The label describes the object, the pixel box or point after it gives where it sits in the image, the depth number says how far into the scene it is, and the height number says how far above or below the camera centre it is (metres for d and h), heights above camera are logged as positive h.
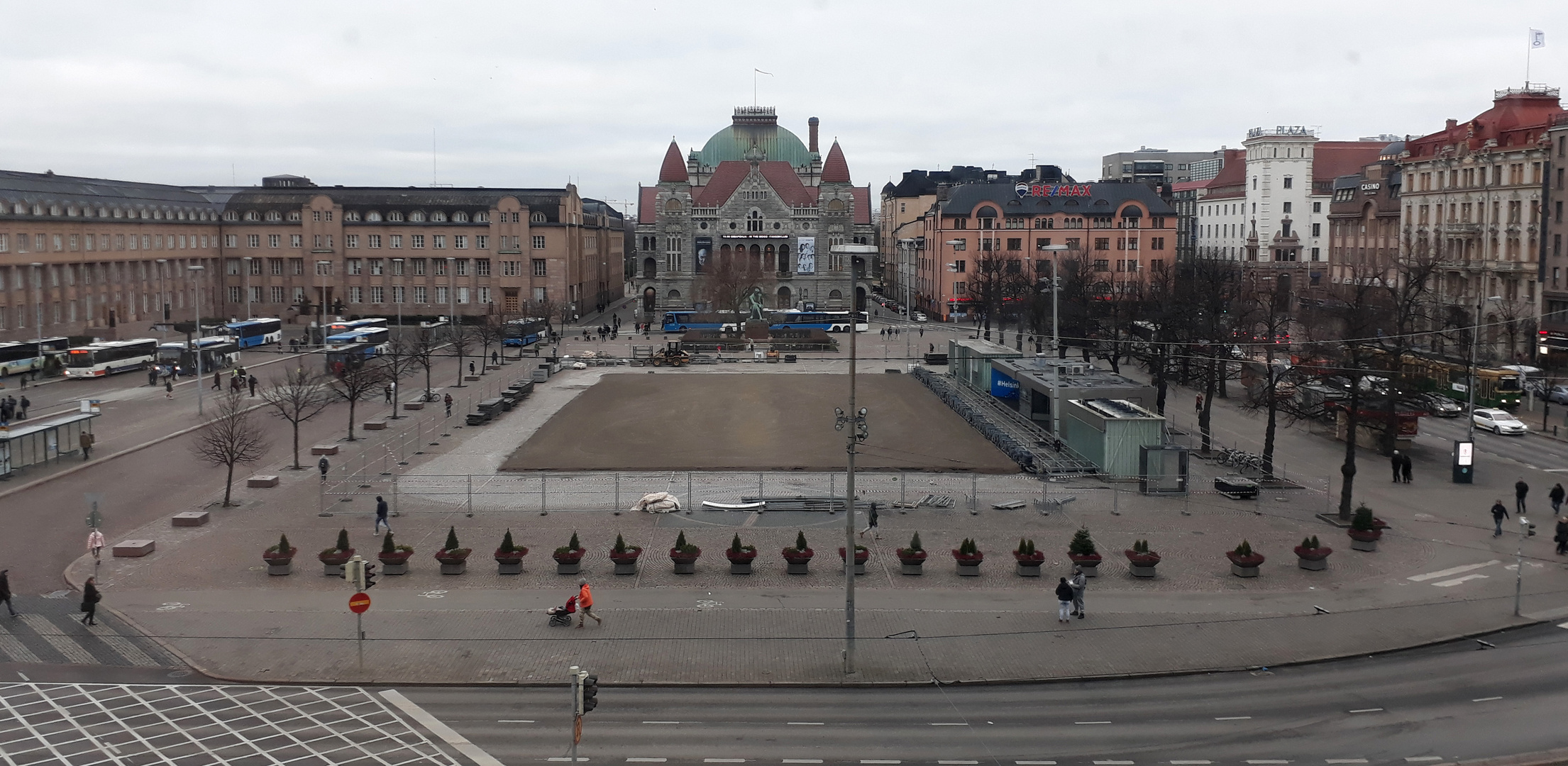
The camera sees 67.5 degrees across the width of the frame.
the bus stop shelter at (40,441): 40.69 -5.94
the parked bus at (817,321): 109.12 -4.23
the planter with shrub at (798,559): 28.97 -6.97
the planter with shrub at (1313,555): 29.56 -7.05
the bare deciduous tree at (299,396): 42.81 -5.14
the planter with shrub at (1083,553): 28.86 -6.82
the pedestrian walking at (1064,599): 25.42 -7.02
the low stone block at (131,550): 30.31 -7.07
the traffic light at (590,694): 16.86 -6.00
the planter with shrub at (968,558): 28.94 -6.96
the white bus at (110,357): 68.19 -4.89
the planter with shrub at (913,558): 29.05 -6.99
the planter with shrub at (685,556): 28.84 -6.87
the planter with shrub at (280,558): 28.72 -6.89
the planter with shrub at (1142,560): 28.80 -6.98
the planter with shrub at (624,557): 28.80 -6.89
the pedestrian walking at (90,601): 24.86 -6.88
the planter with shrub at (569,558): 28.95 -6.96
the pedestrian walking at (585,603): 24.97 -6.96
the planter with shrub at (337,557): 29.00 -6.94
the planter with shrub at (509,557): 29.09 -6.97
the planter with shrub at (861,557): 28.94 -6.96
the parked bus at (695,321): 107.69 -4.25
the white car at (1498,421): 51.06 -6.48
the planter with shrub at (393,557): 28.88 -6.92
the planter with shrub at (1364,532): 31.75 -6.95
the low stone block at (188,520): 33.56 -6.95
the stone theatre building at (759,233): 128.25 +4.65
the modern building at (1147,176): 187.25 +16.26
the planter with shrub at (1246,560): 28.94 -7.02
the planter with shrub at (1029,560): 28.89 -6.98
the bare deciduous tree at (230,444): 36.22 -5.57
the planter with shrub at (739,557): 28.94 -6.92
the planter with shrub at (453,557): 29.00 -6.94
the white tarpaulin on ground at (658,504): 35.59 -6.92
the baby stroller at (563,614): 25.20 -7.26
